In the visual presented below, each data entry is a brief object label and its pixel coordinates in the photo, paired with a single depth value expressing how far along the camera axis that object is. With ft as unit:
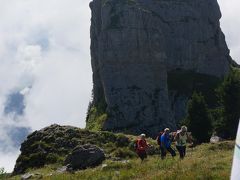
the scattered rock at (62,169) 73.40
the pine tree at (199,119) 158.36
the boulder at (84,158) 73.93
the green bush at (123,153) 91.14
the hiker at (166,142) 63.27
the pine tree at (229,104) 174.05
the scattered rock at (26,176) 67.39
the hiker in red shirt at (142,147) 65.77
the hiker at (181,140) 59.63
